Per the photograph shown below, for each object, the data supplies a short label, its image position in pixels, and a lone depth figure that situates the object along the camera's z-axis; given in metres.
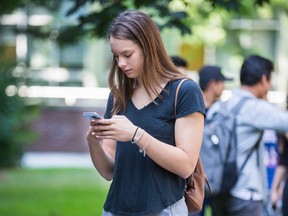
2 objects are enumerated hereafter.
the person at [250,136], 6.79
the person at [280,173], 8.76
